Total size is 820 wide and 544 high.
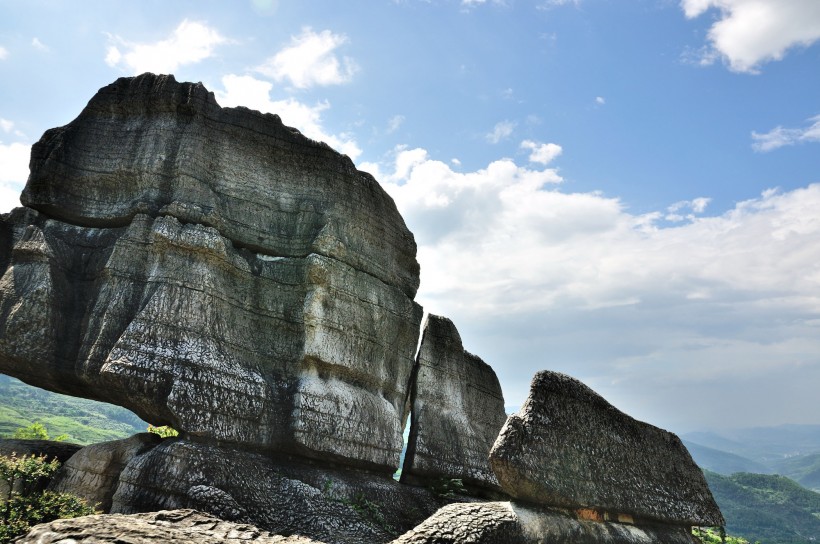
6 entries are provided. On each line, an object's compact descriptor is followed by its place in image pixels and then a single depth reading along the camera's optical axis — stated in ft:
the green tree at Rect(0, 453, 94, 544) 31.78
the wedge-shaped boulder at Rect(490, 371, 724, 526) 30.30
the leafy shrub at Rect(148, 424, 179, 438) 87.58
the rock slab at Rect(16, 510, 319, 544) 24.17
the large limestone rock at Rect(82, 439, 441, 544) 36.96
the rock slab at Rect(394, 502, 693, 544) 27.53
